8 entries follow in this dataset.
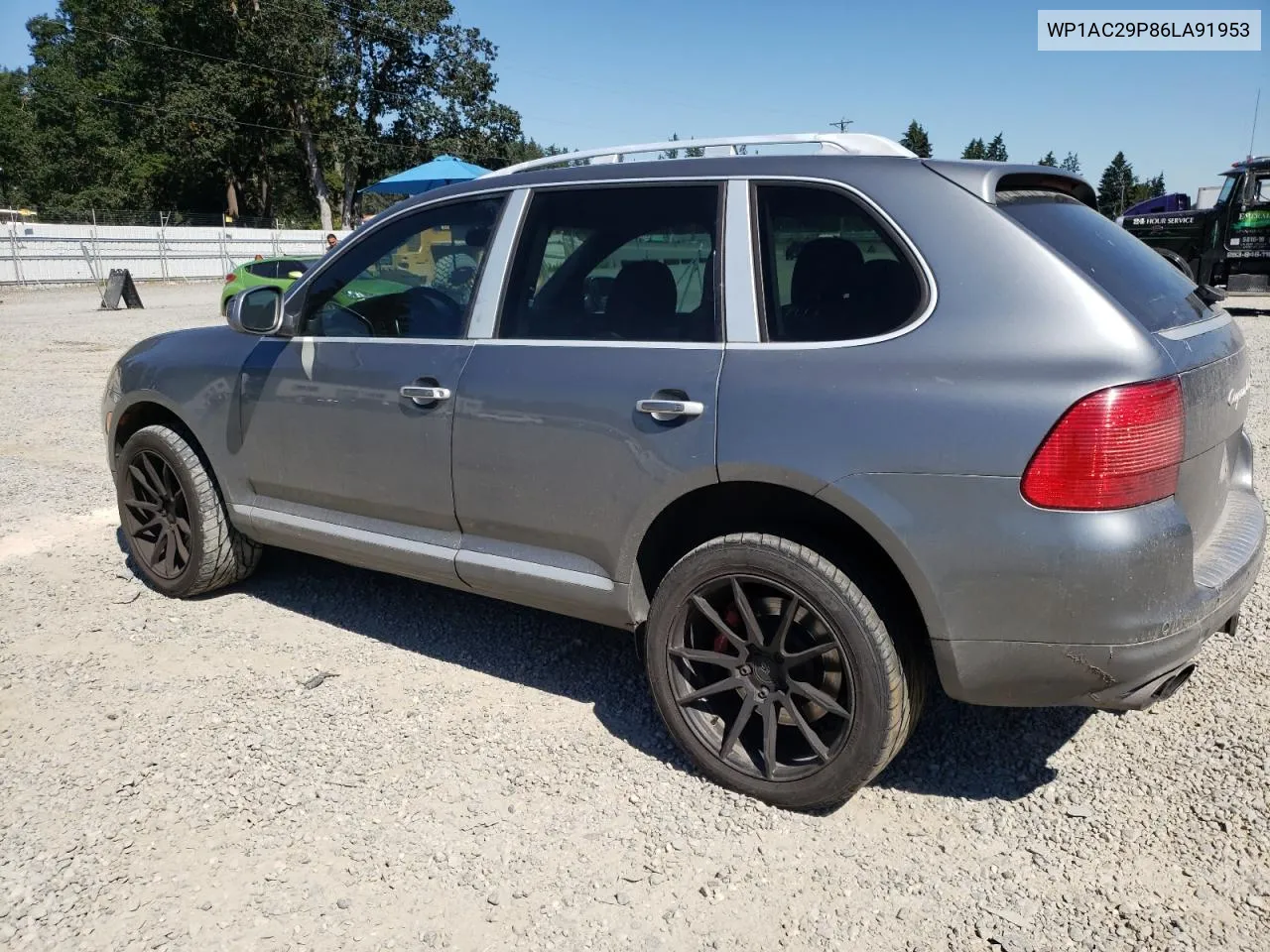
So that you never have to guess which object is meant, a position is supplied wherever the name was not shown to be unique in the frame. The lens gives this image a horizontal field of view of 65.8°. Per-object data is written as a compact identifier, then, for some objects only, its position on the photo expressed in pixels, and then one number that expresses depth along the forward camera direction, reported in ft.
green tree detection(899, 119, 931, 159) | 299.77
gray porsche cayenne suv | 7.95
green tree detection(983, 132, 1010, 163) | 354.95
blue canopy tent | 60.49
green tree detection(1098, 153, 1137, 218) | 303.19
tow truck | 54.95
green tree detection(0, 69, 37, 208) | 198.29
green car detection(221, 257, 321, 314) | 56.96
